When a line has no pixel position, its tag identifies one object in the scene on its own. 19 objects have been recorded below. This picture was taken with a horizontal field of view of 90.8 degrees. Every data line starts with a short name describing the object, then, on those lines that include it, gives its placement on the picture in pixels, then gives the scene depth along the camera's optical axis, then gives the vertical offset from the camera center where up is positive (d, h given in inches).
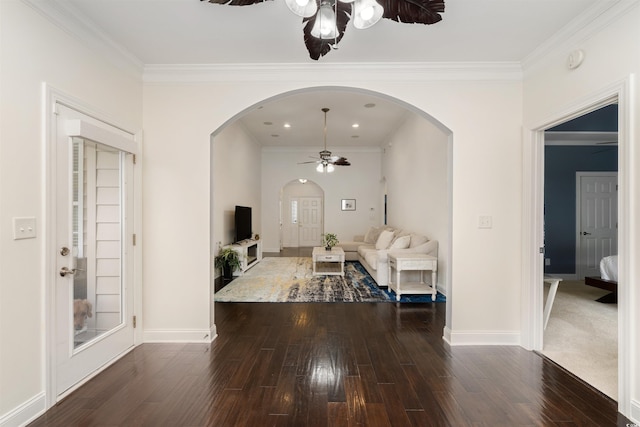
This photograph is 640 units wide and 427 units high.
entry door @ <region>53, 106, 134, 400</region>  88.9 -11.6
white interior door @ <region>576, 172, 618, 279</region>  248.7 -4.0
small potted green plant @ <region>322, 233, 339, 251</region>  263.7 -23.6
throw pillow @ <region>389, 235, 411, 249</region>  224.2 -21.5
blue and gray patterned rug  185.2 -49.6
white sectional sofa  205.8 -27.4
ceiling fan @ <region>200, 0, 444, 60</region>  62.0 +42.1
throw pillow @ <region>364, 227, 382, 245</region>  326.8 -23.7
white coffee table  241.8 -34.6
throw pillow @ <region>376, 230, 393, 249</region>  265.1 -23.0
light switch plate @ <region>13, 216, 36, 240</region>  75.4 -3.7
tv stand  246.2 -36.3
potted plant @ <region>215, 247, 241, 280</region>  230.7 -35.6
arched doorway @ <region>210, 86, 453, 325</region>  197.6 +39.2
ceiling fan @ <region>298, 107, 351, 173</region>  270.7 +44.1
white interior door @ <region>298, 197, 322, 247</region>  469.7 -12.3
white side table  183.5 -32.0
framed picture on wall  391.2 +8.5
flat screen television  268.1 -9.0
